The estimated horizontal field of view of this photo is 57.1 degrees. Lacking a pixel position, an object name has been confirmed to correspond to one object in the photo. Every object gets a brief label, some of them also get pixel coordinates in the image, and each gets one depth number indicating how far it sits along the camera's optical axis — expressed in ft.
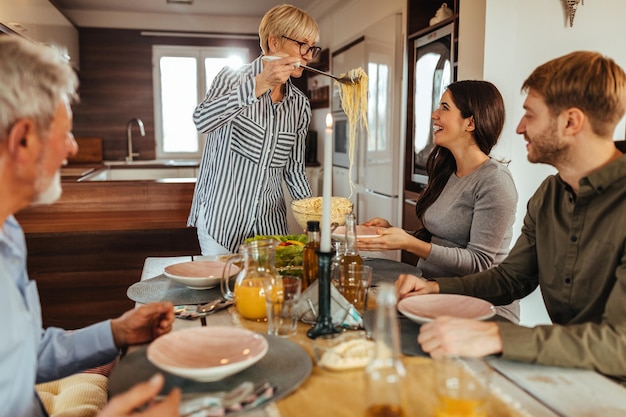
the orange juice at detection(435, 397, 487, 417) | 2.83
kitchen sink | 19.80
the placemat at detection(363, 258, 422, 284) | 5.97
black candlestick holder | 3.97
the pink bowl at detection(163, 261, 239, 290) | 5.38
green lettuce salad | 5.80
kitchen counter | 11.02
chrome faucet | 23.35
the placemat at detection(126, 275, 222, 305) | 5.14
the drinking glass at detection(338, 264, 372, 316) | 4.78
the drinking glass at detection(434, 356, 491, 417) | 2.85
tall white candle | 3.87
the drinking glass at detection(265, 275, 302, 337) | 4.14
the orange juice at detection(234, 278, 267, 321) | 4.55
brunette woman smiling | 6.57
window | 23.91
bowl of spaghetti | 6.56
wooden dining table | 3.07
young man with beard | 3.72
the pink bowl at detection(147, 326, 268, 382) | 3.21
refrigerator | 14.83
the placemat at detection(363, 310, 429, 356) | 3.91
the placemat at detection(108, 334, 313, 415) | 3.30
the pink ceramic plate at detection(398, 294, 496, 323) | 4.47
